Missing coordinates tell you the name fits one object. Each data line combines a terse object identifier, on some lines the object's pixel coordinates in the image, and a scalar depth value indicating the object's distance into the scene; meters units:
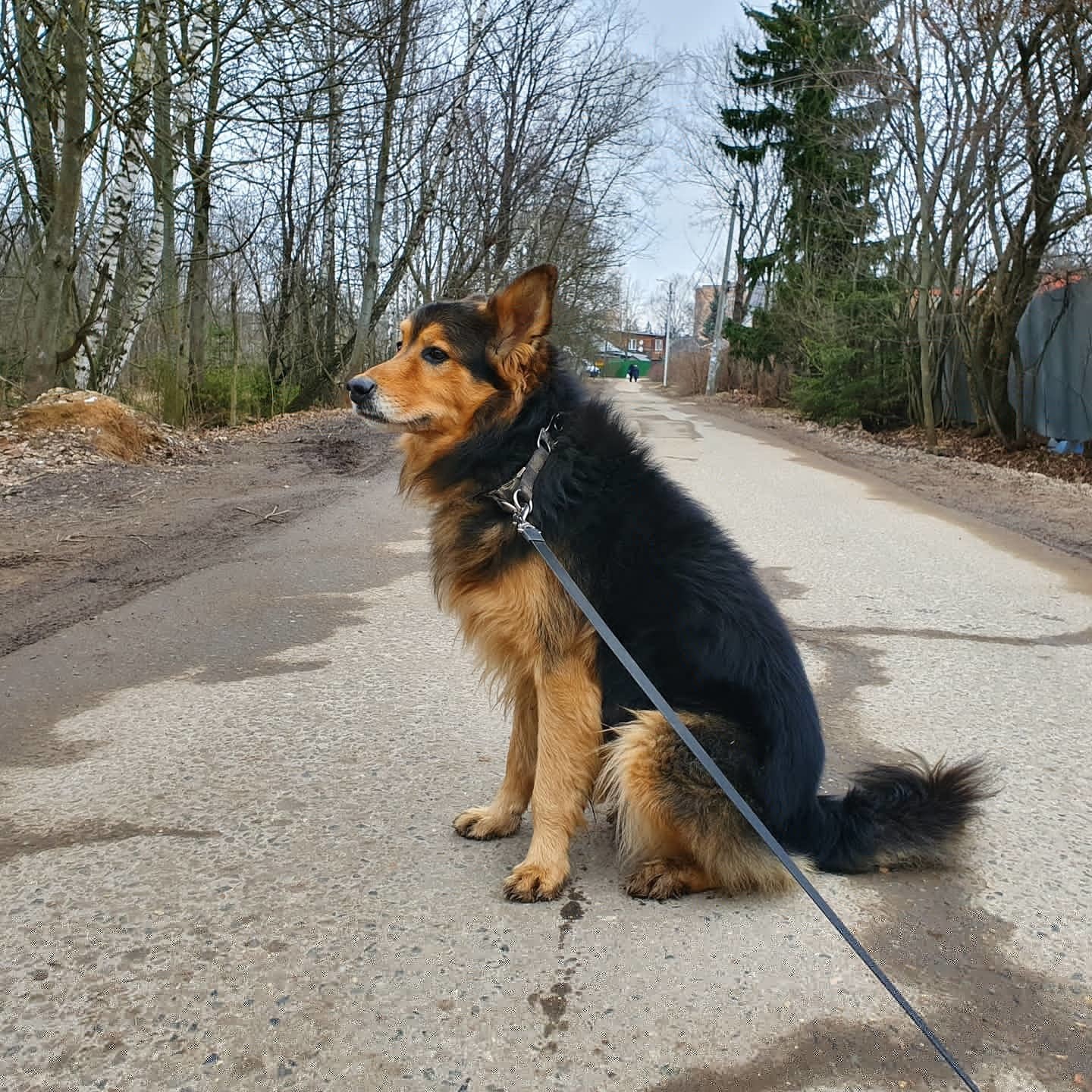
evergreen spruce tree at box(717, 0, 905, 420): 20.56
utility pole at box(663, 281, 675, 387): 96.96
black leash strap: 1.99
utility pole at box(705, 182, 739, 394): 47.69
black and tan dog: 2.85
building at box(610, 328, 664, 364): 130.93
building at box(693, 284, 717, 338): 87.50
